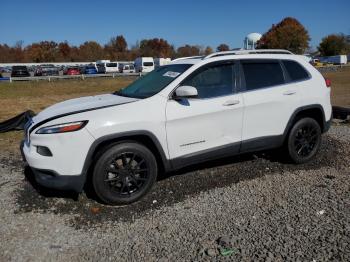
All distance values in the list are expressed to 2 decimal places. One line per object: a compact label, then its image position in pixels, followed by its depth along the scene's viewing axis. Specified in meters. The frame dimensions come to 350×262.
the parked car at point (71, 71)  46.88
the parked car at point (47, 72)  43.41
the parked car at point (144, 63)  50.44
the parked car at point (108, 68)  50.81
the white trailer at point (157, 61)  59.75
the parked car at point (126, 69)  49.09
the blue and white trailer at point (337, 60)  67.88
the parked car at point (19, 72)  38.00
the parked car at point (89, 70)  50.53
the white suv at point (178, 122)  3.96
